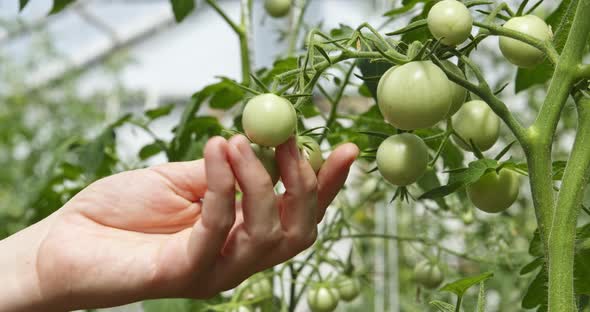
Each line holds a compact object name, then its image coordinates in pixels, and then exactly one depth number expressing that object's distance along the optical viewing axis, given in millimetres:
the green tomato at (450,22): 813
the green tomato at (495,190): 886
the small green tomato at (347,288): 1304
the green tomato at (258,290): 1273
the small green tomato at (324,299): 1245
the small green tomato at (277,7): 1328
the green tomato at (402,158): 850
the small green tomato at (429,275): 1314
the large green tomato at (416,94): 807
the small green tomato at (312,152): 856
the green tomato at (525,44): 853
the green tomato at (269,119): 797
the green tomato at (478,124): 890
